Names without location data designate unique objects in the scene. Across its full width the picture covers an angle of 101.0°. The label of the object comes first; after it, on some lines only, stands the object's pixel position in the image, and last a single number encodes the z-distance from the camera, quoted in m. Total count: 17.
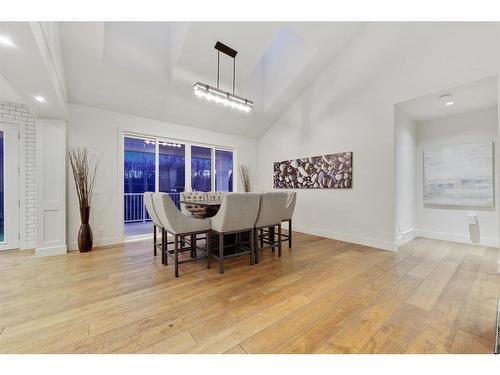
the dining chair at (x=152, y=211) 2.72
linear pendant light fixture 2.91
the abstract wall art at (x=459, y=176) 3.37
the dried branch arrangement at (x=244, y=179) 5.46
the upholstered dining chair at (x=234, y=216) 2.36
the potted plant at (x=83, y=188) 3.22
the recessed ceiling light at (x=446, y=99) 3.04
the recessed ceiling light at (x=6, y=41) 1.53
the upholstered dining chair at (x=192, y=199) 3.43
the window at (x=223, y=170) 5.31
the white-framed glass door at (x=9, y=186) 3.32
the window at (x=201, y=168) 4.84
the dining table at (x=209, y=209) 2.73
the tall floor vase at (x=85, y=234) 3.20
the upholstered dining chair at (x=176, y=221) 2.29
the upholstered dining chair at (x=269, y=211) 2.70
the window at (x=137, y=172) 4.36
